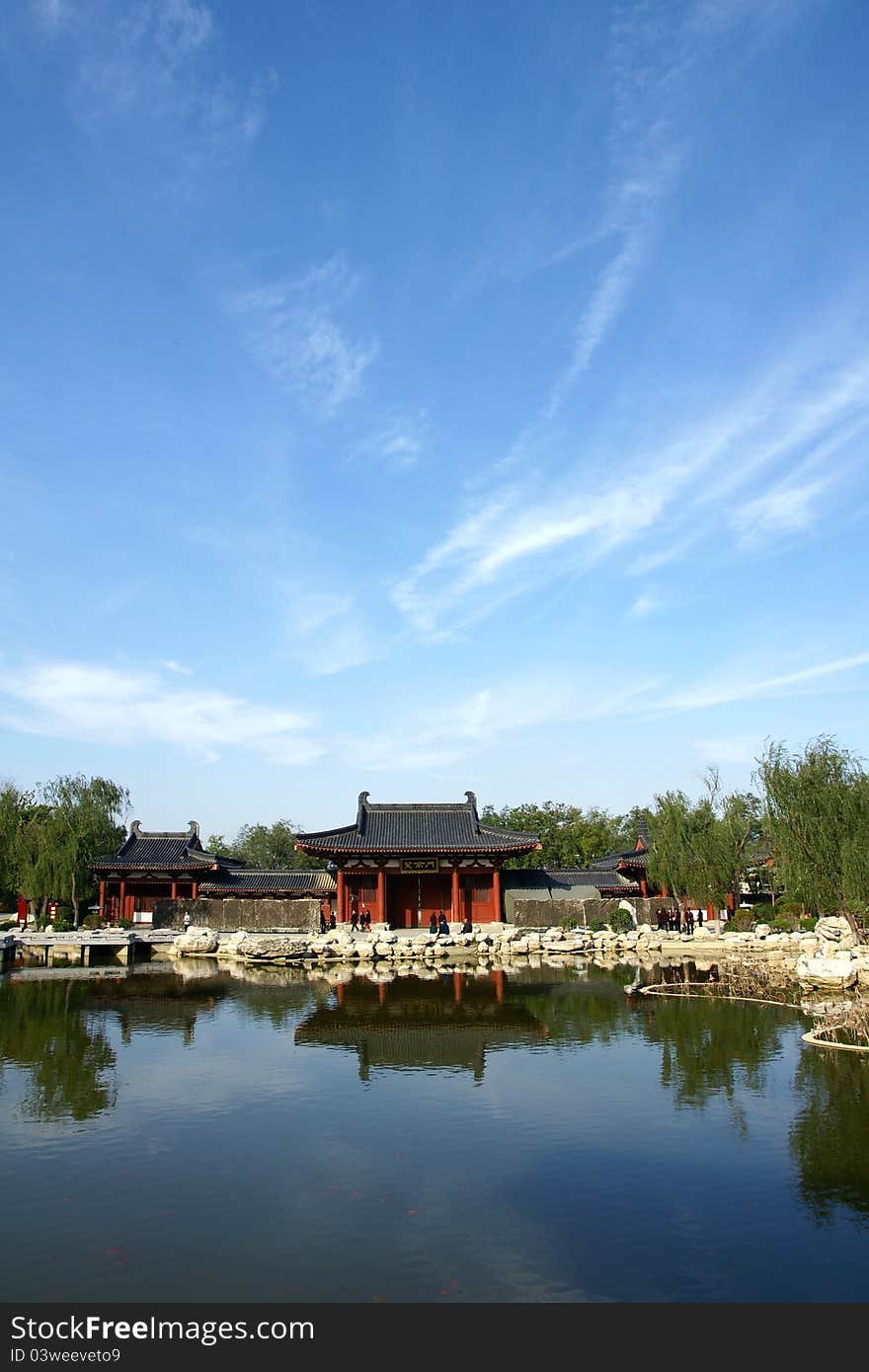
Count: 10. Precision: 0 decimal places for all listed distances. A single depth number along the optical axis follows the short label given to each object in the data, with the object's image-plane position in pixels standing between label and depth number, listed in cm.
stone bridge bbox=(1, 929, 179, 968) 3484
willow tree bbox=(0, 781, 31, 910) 4119
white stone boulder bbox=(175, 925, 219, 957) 3662
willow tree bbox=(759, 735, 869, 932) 2530
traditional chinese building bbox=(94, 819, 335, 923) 4691
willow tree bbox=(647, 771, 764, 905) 3856
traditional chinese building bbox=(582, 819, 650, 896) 4559
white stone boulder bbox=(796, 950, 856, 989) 2219
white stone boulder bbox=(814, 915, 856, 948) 3027
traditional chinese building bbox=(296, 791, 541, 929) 4191
